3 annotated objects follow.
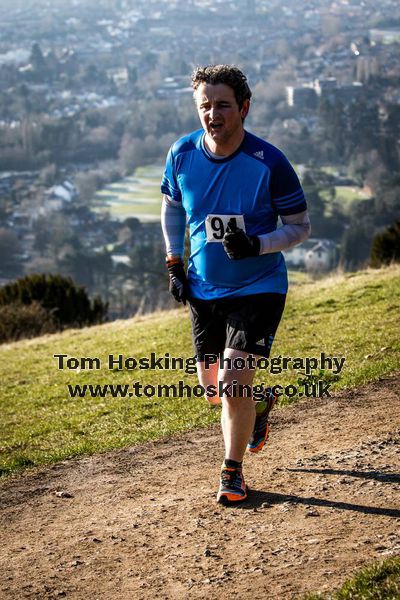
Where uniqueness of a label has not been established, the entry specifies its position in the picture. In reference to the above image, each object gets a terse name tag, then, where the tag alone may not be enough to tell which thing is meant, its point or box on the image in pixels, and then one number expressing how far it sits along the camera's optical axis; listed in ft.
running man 16.74
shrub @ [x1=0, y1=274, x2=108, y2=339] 64.59
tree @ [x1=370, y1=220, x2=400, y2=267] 65.77
